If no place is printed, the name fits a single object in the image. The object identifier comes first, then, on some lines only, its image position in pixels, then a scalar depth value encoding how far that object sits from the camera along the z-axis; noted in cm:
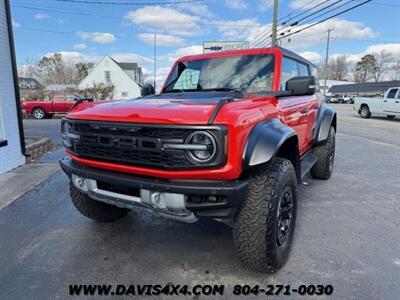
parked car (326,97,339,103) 5331
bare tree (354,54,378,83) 8494
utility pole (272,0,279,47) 2139
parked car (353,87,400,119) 1606
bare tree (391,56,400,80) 7841
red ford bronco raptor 211
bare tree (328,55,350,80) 9931
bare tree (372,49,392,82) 8494
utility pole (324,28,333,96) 5204
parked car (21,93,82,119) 1823
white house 4759
